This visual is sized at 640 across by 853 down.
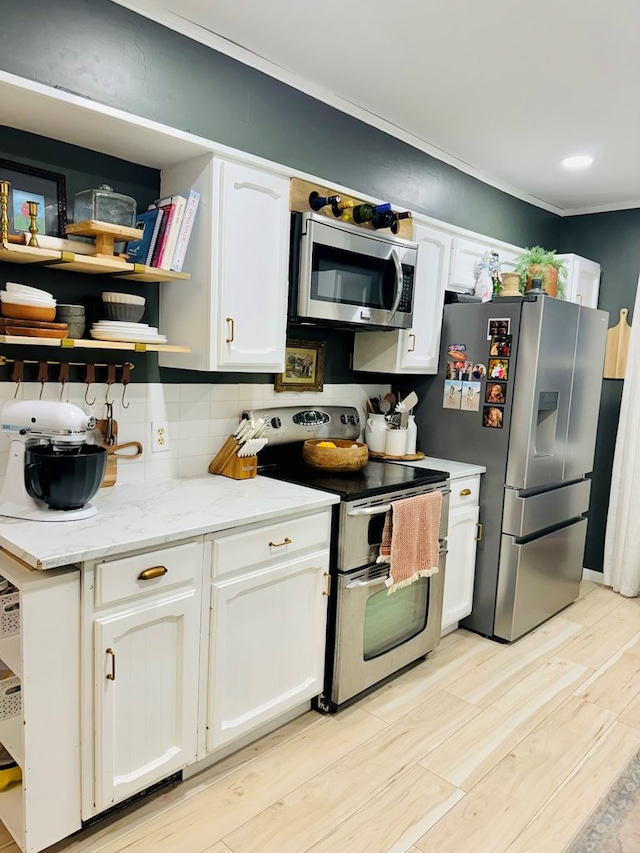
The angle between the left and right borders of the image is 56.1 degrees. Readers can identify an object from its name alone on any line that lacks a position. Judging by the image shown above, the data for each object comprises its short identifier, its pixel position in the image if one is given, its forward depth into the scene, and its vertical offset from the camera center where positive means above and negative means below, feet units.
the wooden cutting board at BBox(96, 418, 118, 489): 7.22 -1.48
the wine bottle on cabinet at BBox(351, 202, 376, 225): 8.62 +2.03
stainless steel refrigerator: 9.62 -1.10
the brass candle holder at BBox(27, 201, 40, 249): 5.86 +1.11
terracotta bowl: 5.93 +0.25
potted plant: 10.74 +1.70
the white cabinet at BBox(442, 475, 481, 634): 9.69 -3.11
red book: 6.93 +1.29
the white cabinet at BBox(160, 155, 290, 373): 7.11 +0.94
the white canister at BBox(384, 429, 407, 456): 10.11 -1.42
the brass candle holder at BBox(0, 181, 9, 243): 5.75 +1.26
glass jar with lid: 6.37 +1.44
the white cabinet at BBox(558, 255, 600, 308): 12.65 +1.85
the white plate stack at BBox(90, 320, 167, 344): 6.56 +0.11
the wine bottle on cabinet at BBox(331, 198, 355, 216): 8.35 +2.03
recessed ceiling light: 10.79 +3.72
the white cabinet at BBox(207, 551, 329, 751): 6.40 -3.34
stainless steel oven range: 7.62 -2.91
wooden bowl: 8.64 -1.48
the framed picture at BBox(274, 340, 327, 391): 9.34 -0.24
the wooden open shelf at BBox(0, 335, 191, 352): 5.76 -0.04
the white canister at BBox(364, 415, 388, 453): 10.21 -1.30
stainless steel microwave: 7.98 +1.12
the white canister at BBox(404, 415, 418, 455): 10.27 -1.35
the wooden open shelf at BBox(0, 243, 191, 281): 5.71 +0.78
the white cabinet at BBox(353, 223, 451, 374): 9.96 +0.40
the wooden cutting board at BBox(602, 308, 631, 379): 13.12 +0.41
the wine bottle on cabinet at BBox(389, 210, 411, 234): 9.00 +2.10
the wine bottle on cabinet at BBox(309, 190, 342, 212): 8.09 +2.05
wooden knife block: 8.13 -1.57
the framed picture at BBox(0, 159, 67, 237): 6.23 +1.50
